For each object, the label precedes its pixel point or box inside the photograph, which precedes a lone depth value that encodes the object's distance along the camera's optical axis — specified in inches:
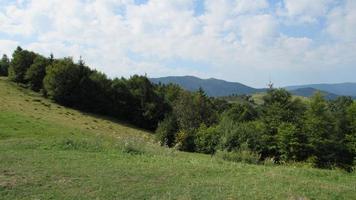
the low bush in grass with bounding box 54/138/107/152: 900.6
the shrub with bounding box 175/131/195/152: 2218.3
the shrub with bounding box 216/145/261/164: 1079.0
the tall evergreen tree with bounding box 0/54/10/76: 3228.3
